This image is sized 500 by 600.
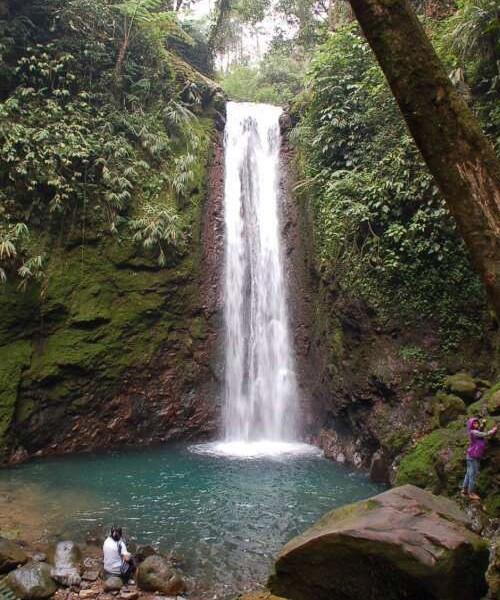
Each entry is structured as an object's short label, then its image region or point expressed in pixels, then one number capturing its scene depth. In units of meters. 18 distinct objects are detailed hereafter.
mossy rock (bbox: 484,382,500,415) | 7.57
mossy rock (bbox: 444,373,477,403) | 9.34
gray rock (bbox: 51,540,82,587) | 6.15
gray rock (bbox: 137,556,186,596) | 5.99
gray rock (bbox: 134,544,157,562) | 6.68
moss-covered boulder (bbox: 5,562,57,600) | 5.73
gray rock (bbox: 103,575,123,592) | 6.04
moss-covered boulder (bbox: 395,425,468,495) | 7.59
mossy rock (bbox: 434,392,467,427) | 9.09
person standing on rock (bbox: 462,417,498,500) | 7.04
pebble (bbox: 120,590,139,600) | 5.88
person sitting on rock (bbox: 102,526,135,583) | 6.27
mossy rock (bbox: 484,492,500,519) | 6.77
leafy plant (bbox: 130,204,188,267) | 13.04
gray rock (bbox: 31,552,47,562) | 6.52
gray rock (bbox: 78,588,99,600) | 5.91
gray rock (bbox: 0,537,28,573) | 6.23
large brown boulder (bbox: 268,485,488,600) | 4.40
